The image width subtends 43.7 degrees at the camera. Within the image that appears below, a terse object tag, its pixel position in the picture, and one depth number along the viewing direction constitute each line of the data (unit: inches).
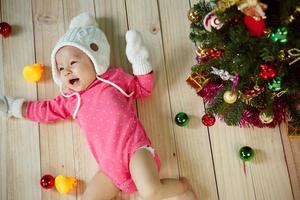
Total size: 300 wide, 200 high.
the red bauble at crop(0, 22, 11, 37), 49.9
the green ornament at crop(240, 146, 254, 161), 45.2
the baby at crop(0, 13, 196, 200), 42.3
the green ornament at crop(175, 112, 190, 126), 46.5
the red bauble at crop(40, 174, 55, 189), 45.2
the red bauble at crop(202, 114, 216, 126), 45.0
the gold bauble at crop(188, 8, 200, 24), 38.1
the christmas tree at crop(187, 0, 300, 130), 31.2
